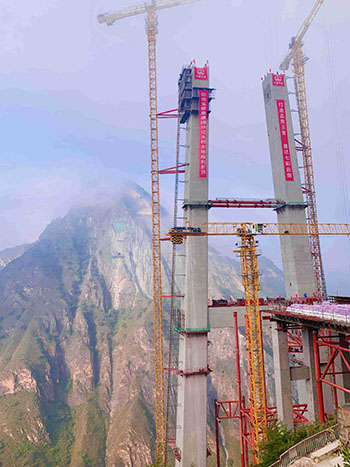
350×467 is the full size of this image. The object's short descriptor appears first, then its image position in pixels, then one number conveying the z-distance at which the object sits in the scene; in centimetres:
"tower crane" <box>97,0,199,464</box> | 5834
